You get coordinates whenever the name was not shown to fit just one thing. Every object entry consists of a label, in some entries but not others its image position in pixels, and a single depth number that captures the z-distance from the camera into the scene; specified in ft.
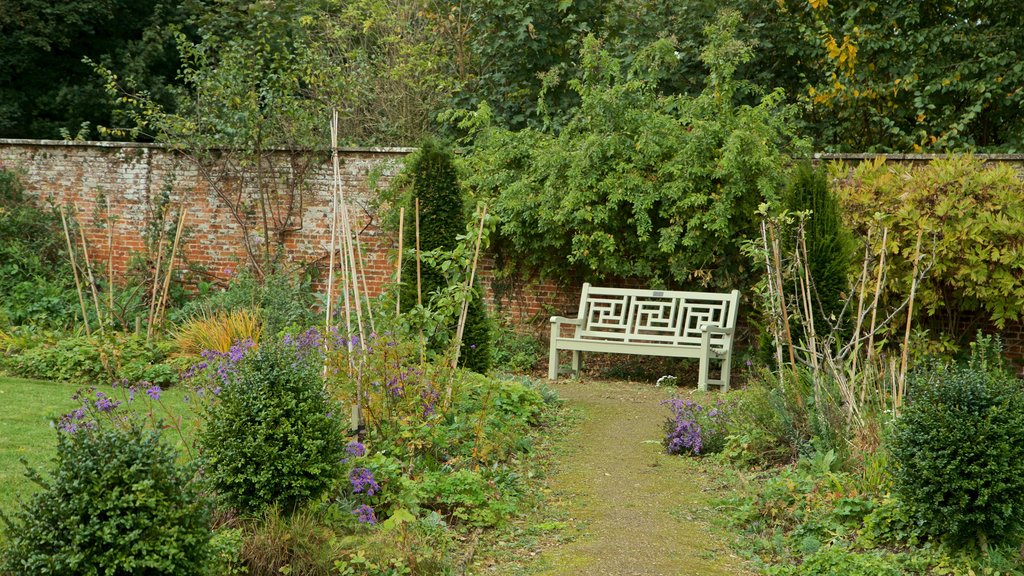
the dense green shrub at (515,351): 35.29
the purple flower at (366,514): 14.51
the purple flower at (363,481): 15.26
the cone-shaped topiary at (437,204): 29.01
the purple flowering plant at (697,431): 21.99
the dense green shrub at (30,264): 36.37
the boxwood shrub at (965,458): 14.21
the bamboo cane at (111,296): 30.78
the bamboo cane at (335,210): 20.30
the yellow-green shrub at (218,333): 29.32
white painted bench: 31.68
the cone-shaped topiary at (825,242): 28.68
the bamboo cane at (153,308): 31.14
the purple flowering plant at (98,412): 12.80
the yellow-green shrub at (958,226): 28.94
